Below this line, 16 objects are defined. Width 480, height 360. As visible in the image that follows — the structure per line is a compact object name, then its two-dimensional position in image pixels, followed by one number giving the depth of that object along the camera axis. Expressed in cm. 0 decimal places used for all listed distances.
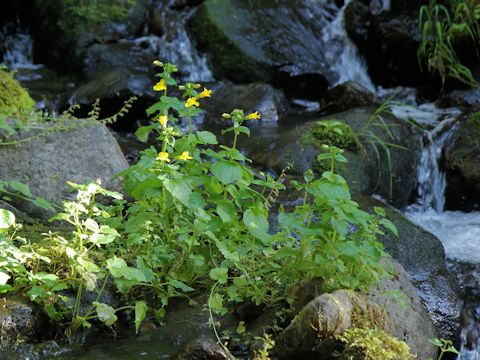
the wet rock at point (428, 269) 823
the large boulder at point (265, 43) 1778
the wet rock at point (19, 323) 563
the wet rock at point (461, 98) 1531
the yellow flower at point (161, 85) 646
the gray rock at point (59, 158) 825
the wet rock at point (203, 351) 533
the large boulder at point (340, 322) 549
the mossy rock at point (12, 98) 943
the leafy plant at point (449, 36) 1590
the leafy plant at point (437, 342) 552
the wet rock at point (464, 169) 1225
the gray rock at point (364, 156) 1220
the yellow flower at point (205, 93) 634
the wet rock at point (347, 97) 1586
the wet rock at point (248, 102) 1571
